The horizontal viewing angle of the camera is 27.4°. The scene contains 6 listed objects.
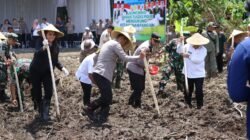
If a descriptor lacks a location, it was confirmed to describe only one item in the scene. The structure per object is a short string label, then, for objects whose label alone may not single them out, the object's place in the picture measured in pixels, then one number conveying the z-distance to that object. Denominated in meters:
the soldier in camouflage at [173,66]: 9.93
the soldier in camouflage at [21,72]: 8.90
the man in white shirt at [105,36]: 12.25
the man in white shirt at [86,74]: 8.11
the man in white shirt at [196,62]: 9.01
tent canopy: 24.20
